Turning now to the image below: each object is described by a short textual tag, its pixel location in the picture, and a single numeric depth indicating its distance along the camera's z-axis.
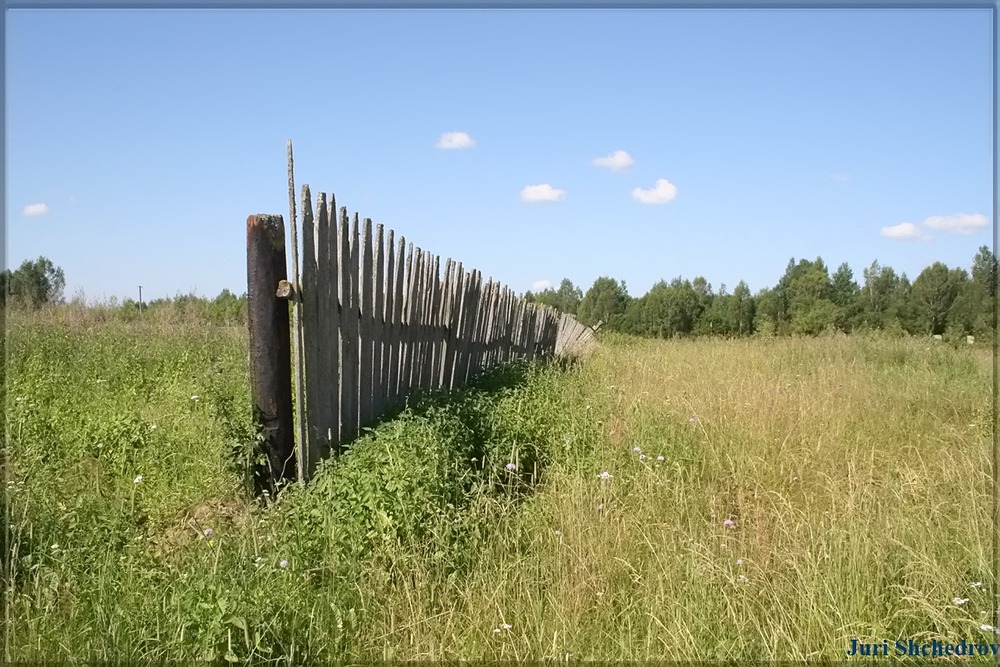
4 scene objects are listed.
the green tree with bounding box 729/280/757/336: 51.94
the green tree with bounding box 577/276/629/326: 64.88
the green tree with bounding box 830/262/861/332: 45.01
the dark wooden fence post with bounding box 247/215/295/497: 3.95
